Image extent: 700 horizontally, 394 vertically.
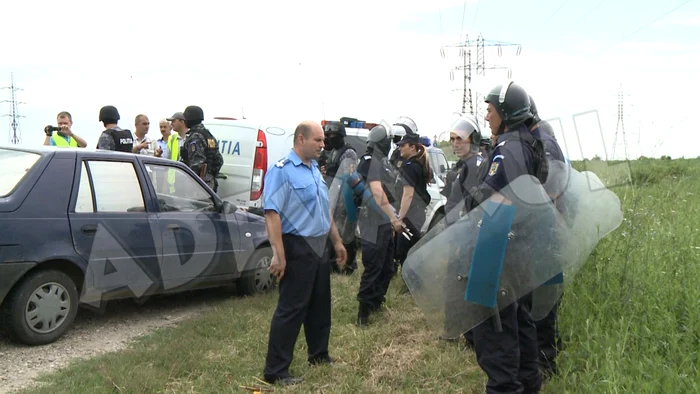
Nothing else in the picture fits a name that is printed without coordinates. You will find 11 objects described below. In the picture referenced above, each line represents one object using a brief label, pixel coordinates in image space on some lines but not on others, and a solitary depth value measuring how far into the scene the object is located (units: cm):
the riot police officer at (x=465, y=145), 526
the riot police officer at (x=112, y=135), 810
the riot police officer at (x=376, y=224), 584
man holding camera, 820
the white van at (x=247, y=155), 841
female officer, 607
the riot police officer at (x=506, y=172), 335
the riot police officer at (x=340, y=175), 625
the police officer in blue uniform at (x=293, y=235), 430
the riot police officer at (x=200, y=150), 775
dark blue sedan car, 486
